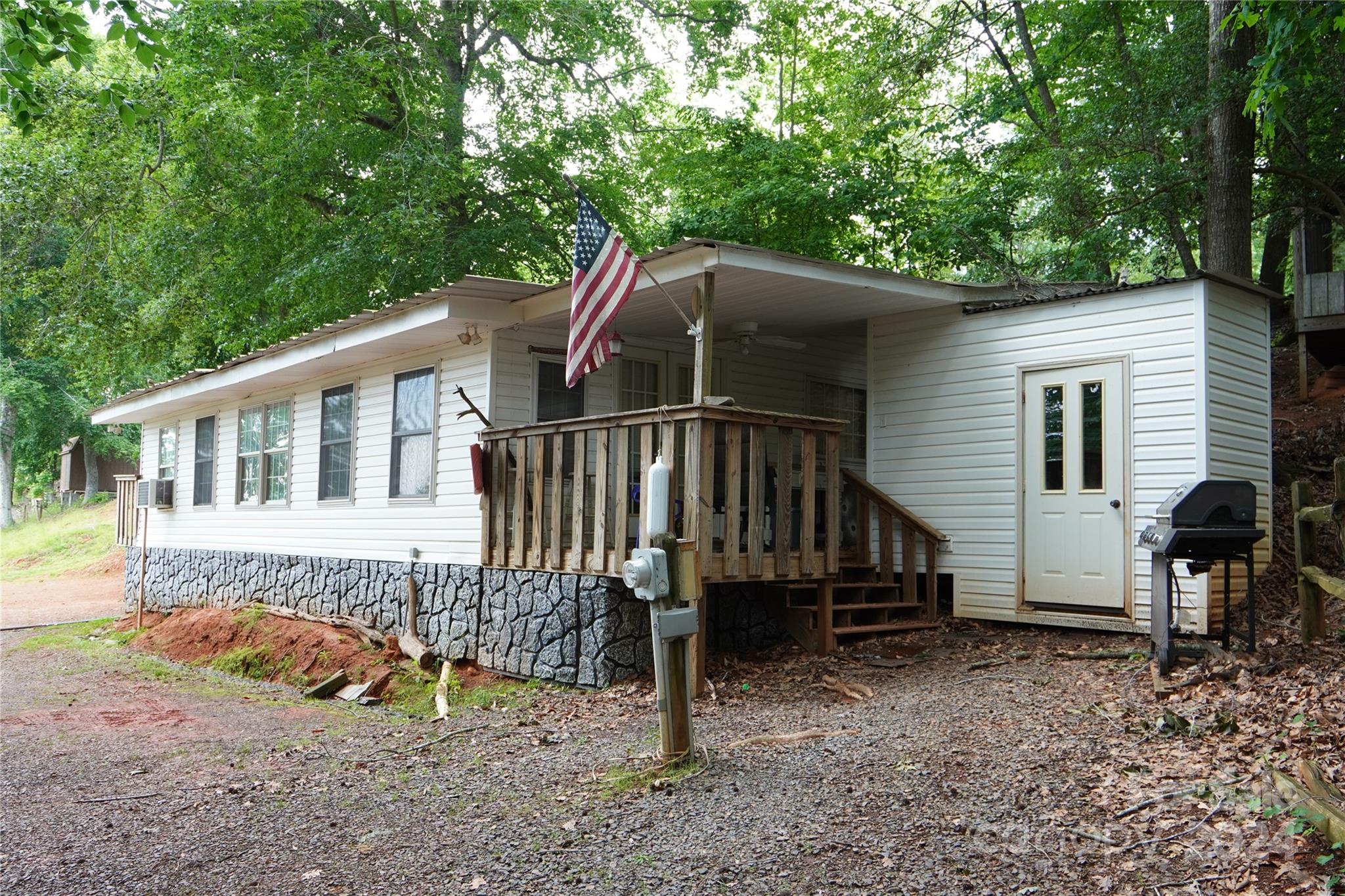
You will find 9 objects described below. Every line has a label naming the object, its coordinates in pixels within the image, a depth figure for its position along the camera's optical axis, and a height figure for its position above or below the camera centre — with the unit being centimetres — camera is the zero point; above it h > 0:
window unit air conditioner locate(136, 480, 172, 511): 1612 -8
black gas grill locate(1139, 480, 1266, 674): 603 -18
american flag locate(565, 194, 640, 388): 686 +147
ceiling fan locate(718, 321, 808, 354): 958 +158
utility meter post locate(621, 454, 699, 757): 509 -66
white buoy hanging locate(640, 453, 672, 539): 539 +0
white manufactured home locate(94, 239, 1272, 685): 777 +46
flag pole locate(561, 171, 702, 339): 704 +129
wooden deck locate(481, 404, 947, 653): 739 -14
